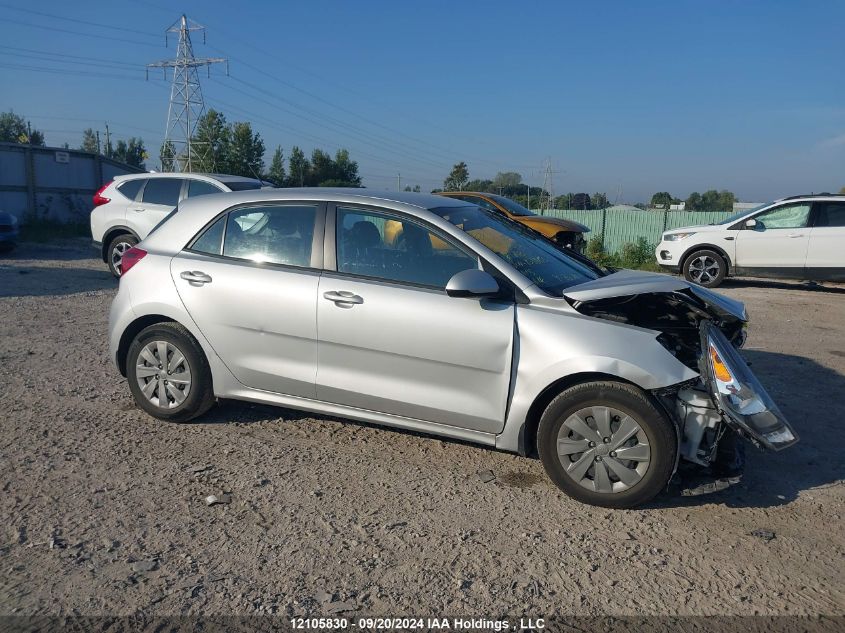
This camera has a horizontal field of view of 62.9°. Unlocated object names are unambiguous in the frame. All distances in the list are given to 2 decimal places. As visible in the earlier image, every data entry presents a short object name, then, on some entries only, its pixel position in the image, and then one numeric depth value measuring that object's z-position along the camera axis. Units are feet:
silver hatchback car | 12.51
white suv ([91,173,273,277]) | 38.96
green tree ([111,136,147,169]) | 223.10
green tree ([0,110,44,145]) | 230.93
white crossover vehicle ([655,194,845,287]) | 40.83
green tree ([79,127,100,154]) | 258.98
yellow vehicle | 46.16
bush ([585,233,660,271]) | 62.44
